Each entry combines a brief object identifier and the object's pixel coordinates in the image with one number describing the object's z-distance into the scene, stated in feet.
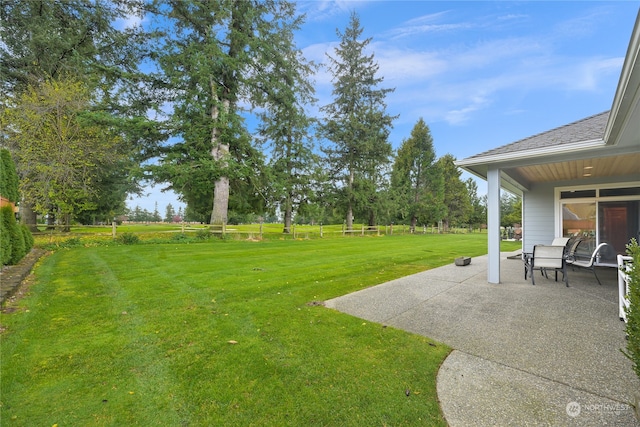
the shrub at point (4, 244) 17.70
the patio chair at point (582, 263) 17.02
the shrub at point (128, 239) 36.63
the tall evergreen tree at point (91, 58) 39.86
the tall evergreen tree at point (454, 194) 114.83
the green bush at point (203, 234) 43.82
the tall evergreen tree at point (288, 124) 54.80
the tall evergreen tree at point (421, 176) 98.94
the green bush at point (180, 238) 41.04
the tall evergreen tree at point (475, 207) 133.29
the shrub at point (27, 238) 23.82
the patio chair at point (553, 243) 20.05
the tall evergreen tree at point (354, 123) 75.72
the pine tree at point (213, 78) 46.34
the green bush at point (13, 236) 19.75
